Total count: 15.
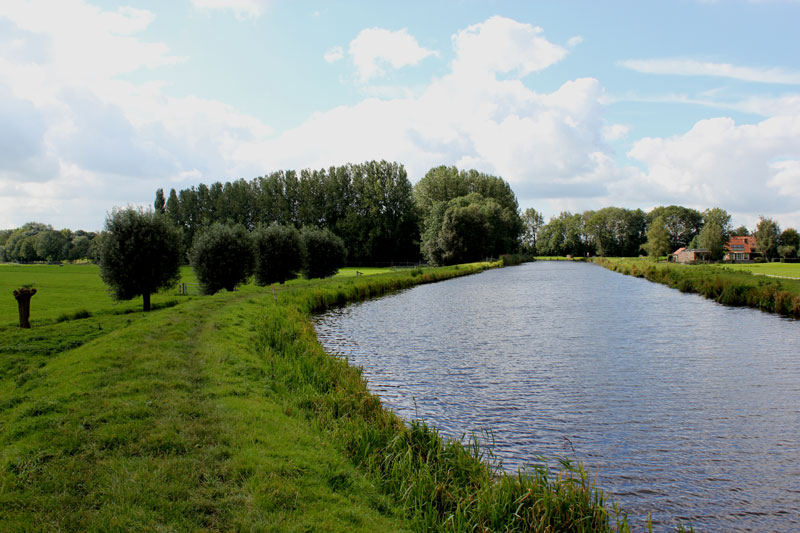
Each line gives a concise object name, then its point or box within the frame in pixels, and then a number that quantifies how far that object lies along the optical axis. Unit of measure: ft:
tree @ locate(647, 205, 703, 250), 488.44
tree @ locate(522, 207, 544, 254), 595.47
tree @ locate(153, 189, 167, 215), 343.67
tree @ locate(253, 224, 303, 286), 155.94
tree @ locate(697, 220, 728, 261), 314.76
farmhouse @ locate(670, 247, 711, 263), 322.34
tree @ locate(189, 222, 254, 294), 123.54
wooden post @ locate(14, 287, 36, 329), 62.39
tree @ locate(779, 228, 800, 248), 360.48
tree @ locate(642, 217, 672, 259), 330.13
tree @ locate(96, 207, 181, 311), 88.22
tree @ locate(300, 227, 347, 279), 181.98
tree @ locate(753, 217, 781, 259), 335.88
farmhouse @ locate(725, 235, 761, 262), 377.50
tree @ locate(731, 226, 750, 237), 477.44
